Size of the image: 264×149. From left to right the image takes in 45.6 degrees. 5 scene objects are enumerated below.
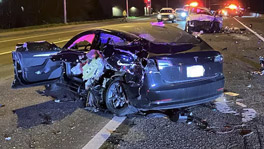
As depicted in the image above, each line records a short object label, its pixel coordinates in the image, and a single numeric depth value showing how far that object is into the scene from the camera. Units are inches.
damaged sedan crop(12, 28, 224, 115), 183.8
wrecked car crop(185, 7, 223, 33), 761.0
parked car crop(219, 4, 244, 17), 1588.0
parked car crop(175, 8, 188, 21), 1273.9
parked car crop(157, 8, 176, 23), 1348.8
